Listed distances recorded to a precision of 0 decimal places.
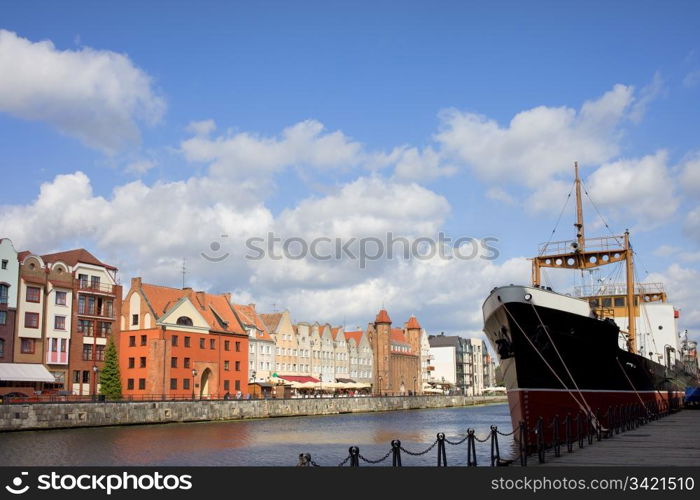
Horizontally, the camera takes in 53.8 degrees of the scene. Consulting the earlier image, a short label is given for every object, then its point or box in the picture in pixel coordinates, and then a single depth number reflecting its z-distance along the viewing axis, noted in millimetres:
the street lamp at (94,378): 65250
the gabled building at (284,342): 95312
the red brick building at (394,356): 121812
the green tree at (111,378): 63000
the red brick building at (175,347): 70875
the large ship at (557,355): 28172
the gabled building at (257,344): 88688
